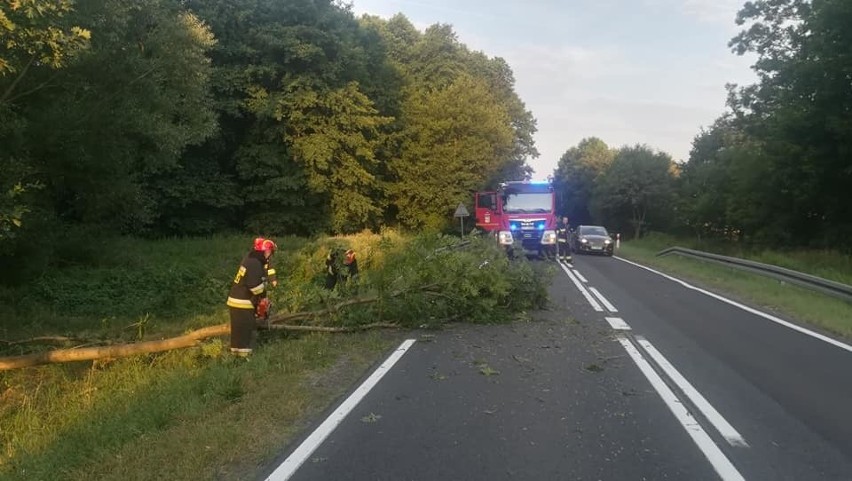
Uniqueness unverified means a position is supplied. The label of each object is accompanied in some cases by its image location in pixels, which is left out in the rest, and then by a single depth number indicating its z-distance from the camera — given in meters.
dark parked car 37.88
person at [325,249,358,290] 15.36
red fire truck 27.92
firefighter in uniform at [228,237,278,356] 9.38
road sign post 34.34
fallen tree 9.84
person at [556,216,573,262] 29.03
